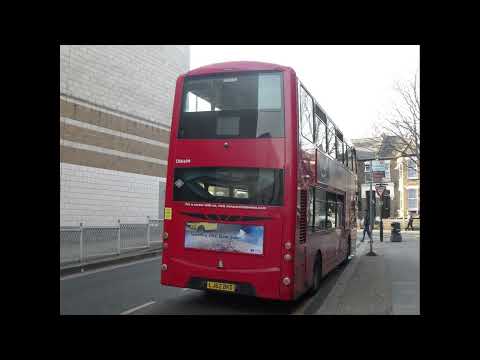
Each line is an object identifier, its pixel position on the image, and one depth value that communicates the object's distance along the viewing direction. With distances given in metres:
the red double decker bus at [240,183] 7.05
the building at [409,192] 41.31
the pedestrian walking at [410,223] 32.86
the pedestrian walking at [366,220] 22.45
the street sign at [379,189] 19.30
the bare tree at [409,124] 25.28
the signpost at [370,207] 22.19
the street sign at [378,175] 19.87
